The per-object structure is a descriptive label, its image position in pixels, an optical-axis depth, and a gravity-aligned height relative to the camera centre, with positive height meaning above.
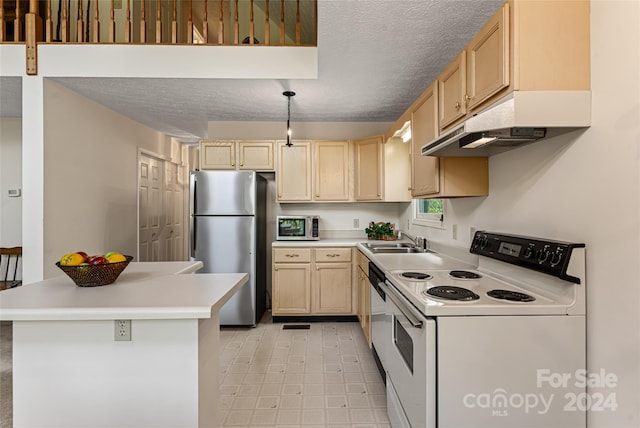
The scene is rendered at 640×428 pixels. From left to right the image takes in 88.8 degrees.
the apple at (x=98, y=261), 1.52 -0.23
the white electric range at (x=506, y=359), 1.30 -0.59
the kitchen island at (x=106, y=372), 1.33 -0.66
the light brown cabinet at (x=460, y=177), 2.15 +0.23
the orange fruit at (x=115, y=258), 1.58 -0.23
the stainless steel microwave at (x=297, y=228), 3.93 -0.20
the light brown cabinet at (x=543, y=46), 1.32 +0.68
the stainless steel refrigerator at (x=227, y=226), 3.67 -0.16
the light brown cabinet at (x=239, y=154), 3.97 +0.70
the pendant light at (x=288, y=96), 3.18 +1.16
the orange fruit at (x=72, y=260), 1.49 -0.22
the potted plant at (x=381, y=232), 4.00 -0.25
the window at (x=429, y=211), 3.04 +0.00
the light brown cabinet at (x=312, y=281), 3.73 -0.79
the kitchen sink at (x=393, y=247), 3.27 -0.38
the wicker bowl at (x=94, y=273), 1.49 -0.29
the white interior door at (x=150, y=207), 4.55 +0.07
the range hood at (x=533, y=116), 1.32 +0.39
